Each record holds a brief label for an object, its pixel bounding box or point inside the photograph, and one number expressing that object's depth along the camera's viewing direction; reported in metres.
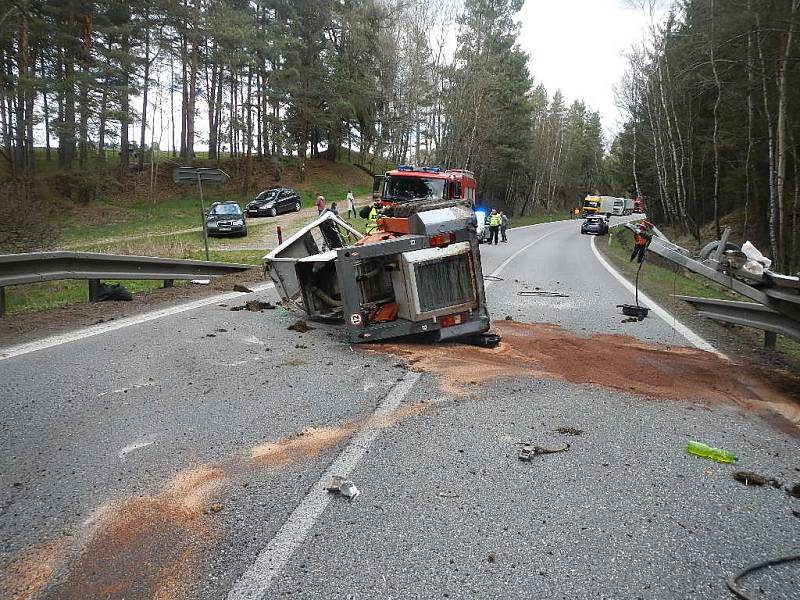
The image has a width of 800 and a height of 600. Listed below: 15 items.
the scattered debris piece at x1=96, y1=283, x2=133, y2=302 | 8.84
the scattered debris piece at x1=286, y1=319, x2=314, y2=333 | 7.10
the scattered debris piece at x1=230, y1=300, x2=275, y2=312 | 8.50
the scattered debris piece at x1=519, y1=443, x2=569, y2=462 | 3.56
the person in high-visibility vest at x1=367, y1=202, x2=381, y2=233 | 14.92
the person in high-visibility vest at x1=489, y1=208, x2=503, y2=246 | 28.27
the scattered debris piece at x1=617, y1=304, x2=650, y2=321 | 6.76
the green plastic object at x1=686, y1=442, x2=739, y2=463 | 3.62
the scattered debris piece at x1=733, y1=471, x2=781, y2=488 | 3.32
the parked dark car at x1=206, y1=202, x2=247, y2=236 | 25.48
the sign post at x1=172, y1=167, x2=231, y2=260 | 13.72
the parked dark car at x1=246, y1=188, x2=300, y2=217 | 33.40
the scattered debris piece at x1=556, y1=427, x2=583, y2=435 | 3.99
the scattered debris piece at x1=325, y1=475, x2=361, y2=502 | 3.00
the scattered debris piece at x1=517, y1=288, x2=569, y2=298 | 11.45
